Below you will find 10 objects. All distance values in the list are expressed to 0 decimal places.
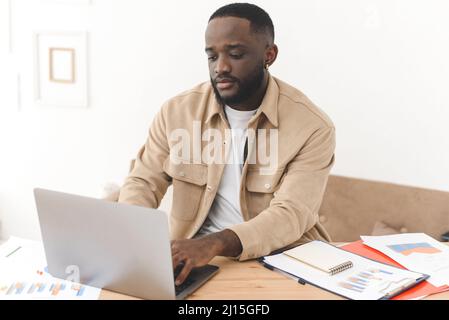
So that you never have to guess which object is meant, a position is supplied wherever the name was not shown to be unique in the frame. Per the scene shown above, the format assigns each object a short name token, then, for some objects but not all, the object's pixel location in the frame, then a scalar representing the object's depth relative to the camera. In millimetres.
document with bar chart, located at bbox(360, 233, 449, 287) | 1293
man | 1681
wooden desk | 1146
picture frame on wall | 2777
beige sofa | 2105
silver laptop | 1035
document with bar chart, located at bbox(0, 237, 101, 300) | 1121
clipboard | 1158
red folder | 1176
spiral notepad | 1271
